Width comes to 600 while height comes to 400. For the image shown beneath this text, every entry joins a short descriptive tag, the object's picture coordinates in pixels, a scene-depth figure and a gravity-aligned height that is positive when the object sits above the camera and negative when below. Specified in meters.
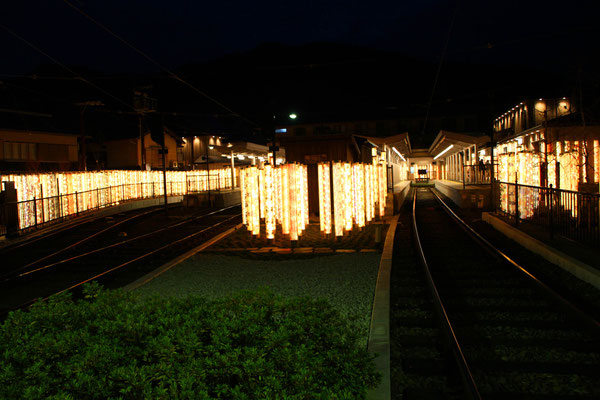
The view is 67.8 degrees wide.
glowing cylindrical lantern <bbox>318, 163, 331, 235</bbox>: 13.05 -0.42
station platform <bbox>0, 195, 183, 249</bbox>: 16.55 -1.31
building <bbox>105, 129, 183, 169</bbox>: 44.65 +3.74
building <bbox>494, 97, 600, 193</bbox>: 16.92 +0.58
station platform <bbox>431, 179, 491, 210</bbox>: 23.14 -1.09
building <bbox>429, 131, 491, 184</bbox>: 25.00 +1.85
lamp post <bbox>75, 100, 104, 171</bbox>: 30.55 +4.45
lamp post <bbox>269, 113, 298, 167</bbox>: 20.09 +1.69
